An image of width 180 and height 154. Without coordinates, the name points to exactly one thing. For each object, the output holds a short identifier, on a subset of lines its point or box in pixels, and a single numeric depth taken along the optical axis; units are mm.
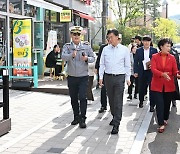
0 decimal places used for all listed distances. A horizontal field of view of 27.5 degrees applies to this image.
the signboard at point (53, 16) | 18344
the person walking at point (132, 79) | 10430
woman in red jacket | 6875
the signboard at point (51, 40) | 16719
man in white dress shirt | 6547
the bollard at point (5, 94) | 6324
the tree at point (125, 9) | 39781
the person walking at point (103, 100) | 8498
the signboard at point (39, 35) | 16062
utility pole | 18564
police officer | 6840
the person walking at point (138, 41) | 10906
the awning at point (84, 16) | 20869
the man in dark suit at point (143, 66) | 8961
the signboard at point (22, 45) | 11672
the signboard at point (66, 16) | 18031
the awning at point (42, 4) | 13062
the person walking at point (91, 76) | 9078
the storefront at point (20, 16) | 13406
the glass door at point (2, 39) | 13336
